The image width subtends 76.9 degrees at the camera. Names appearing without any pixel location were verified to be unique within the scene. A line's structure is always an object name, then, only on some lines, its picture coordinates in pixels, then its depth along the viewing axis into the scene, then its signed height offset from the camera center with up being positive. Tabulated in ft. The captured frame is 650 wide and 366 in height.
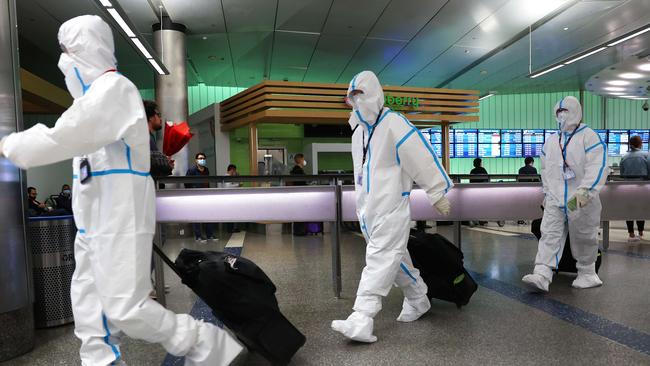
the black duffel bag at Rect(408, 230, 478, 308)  9.29 -2.36
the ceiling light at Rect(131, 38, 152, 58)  16.15 +5.22
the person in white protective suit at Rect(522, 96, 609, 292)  10.41 -0.85
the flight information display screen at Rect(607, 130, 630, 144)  46.73 +2.90
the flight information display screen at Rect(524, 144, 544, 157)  47.78 +1.71
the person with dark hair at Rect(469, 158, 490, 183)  27.41 -0.19
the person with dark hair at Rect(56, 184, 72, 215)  25.77 -1.57
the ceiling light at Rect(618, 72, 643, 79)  28.23 +6.01
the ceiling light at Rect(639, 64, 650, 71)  25.91 +6.01
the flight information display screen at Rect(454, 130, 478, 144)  46.50 +3.35
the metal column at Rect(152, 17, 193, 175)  25.25 +6.20
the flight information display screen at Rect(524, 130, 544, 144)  47.52 +3.23
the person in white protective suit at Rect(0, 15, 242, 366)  4.98 -0.27
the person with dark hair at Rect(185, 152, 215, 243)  19.89 -0.65
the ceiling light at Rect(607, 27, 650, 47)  19.12 +6.04
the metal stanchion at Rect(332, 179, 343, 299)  10.58 -2.00
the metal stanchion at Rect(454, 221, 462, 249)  12.40 -2.05
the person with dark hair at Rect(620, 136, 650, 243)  19.94 -0.15
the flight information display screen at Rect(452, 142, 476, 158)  46.66 +1.76
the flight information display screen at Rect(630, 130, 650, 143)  46.48 +3.15
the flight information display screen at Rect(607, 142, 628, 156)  47.03 +1.53
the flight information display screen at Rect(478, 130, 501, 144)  47.01 +3.30
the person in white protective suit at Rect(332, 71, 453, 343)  7.63 -0.41
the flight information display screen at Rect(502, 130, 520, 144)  47.47 +3.26
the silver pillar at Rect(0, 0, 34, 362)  7.18 -0.94
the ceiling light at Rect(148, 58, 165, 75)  18.86 +5.21
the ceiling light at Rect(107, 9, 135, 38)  13.65 +5.40
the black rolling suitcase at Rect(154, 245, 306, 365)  6.38 -2.07
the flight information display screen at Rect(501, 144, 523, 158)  47.57 +1.64
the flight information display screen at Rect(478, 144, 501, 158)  47.21 +1.70
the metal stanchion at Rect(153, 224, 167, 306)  9.93 -2.45
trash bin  8.79 -1.97
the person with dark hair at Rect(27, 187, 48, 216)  22.34 -1.34
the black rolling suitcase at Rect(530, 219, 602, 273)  12.37 -3.01
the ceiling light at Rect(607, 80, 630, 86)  30.79 +6.03
